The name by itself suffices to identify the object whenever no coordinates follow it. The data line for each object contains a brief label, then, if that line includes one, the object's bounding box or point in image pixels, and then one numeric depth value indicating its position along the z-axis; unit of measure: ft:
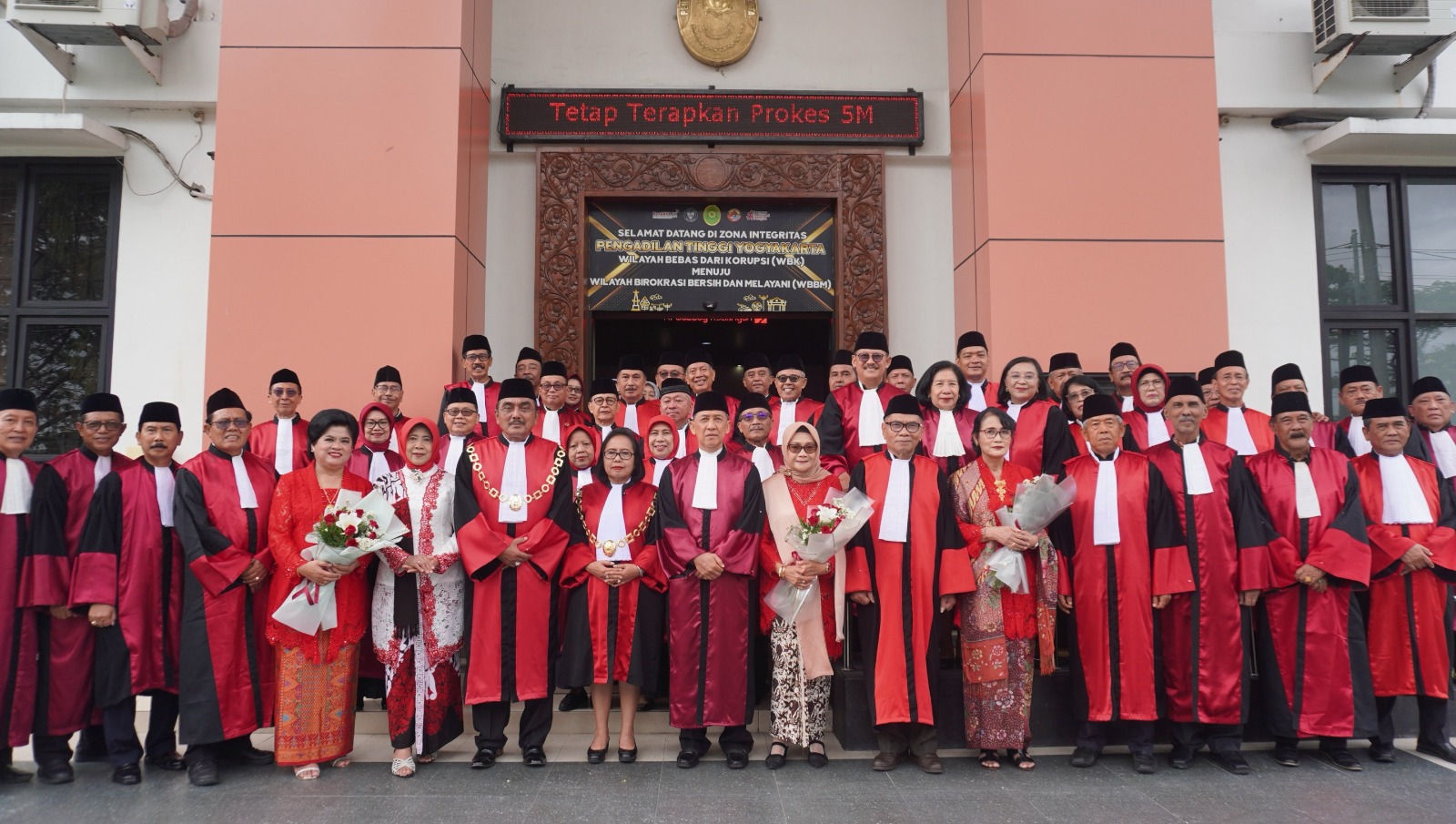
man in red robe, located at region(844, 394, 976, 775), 14.11
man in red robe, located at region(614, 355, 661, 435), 21.16
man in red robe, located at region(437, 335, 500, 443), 20.98
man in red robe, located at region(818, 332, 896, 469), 17.44
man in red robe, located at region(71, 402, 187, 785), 13.65
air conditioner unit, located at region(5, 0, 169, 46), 22.27
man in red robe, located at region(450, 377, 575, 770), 14.35
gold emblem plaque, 25.44
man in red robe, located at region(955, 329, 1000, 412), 18.57
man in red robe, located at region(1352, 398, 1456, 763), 14.66
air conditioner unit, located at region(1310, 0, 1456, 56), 22.97
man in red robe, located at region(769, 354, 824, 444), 19.31
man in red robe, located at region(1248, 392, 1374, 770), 14.32
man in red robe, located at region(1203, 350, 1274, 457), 18.72
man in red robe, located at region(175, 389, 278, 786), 13.61
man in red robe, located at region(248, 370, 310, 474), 18.79
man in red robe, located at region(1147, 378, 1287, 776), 14.20
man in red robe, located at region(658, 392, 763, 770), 14.20
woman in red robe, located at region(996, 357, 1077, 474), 15.96
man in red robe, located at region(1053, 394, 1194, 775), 14.24
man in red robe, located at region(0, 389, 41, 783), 13.39
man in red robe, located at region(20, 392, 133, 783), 13.52
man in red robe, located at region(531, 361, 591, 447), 19.77
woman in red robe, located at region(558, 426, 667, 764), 14.55
